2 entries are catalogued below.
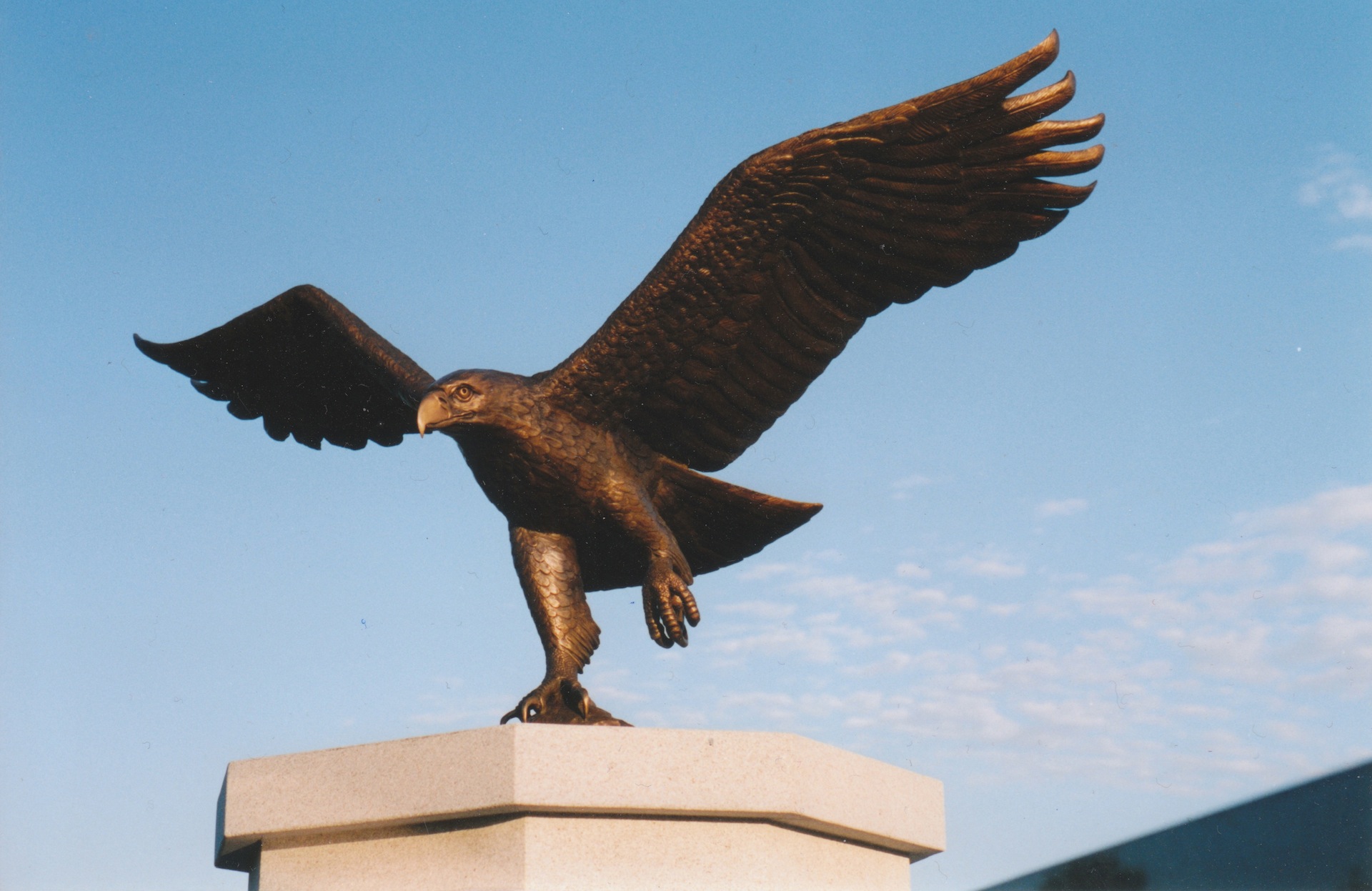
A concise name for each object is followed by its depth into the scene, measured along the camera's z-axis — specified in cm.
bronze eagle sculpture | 462
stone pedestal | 380
